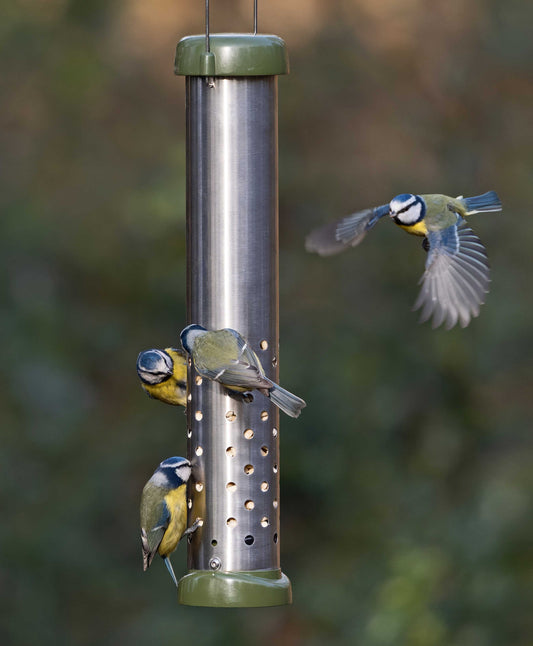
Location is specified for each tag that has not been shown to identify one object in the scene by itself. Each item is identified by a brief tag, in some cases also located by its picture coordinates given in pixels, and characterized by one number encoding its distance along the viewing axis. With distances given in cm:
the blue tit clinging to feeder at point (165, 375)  1096
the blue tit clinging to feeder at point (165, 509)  1038
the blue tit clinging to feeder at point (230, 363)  988
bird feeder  1030
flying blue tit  1003
